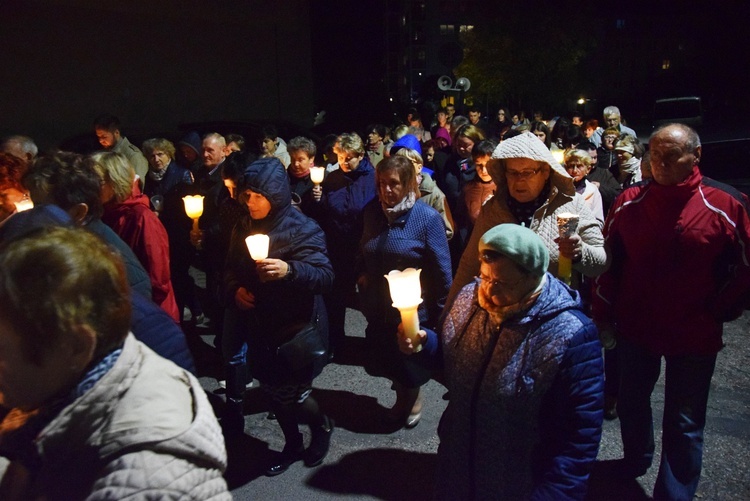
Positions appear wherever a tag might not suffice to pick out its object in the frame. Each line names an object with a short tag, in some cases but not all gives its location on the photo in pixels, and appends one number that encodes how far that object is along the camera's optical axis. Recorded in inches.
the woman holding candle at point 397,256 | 174.1
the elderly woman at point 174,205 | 251.0
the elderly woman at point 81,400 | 56.1
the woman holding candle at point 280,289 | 154.6
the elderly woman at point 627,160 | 277.9
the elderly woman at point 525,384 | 92.3
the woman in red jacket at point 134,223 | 164.1
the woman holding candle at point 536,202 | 137.9
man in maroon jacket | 133.4
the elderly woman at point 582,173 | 205.0
